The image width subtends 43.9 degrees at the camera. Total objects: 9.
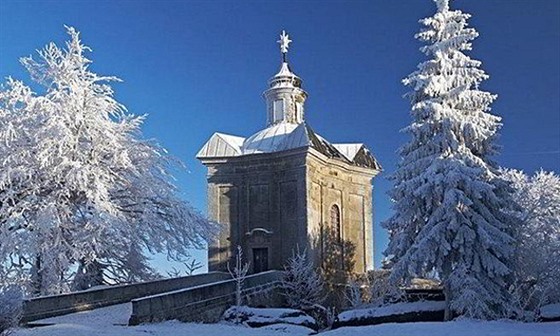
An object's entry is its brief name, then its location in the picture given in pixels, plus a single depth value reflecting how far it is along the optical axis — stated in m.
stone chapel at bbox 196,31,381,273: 32.84
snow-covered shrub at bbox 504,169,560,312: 22.86
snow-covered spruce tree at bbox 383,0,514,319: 20.91
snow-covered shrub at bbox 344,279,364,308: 25.95
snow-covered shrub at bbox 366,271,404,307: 24.50
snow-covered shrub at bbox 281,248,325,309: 28.97
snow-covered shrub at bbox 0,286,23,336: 13.62
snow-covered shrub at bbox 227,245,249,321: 23.69
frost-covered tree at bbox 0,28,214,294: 23.70
